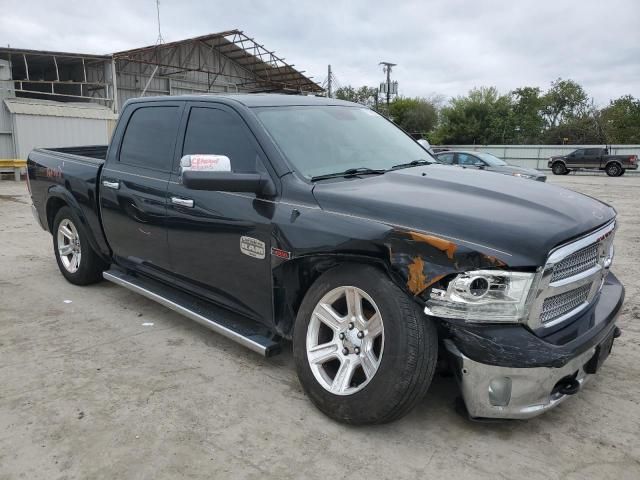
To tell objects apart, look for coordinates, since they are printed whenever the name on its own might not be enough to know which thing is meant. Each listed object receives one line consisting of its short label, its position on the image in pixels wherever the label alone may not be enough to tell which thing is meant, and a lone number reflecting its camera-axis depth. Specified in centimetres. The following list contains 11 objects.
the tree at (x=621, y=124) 4884
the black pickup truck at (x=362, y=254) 254
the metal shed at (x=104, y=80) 2150
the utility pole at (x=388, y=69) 5400
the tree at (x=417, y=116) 6088
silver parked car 1546
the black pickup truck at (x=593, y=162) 2786
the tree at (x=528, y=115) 5169
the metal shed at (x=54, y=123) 2125
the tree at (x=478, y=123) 4925
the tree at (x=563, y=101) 6158
